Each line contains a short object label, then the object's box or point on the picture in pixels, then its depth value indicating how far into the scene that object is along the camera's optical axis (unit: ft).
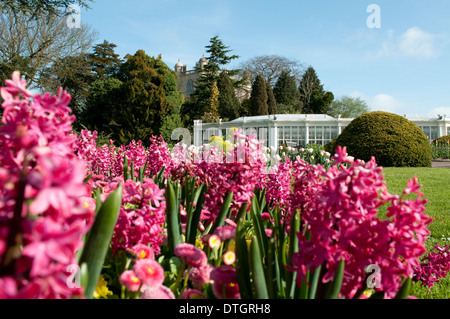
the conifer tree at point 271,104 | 102.89
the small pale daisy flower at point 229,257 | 3.42
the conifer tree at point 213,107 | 90.80
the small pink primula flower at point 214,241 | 3.66
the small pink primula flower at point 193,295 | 2.94
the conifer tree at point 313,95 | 115.65
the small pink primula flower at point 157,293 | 2.70
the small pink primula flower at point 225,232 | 3.80
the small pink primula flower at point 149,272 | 2.77
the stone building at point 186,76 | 168.45
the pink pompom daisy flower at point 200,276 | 3.26
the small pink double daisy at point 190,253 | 3.15
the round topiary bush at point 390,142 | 41.57
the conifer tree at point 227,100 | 98.94
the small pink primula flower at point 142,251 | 3.26
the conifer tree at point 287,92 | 113.91
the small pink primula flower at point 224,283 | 2.96
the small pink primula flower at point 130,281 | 2.79
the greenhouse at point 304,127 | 70.78
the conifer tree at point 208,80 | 99.74
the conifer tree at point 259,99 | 97.72
